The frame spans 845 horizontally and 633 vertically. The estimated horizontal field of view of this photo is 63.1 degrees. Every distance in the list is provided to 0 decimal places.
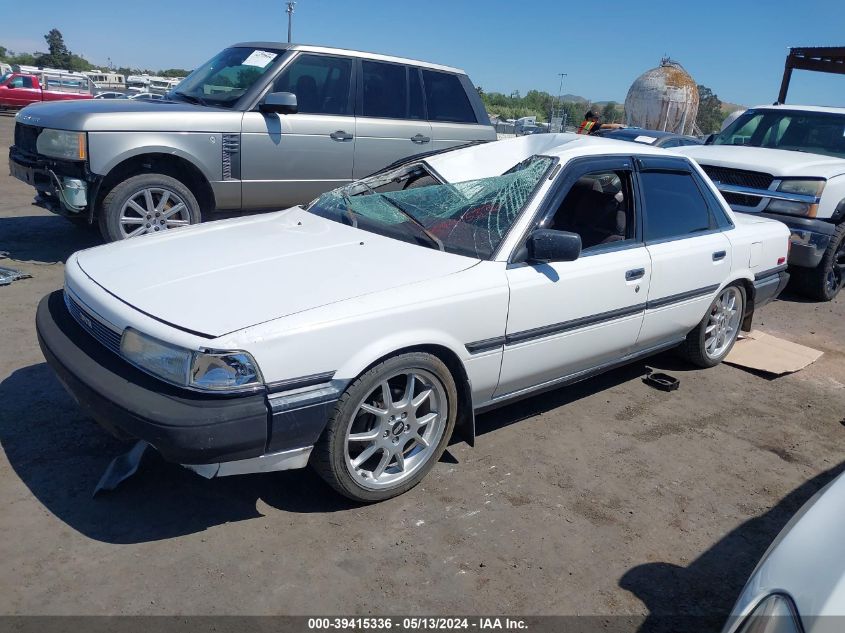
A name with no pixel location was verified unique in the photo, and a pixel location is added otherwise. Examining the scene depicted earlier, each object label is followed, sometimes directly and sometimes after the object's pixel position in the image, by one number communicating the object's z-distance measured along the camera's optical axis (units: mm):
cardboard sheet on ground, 5286
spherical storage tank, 29531
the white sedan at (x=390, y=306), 2613
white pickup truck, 6906
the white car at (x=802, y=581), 1614
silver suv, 5738
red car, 28009
